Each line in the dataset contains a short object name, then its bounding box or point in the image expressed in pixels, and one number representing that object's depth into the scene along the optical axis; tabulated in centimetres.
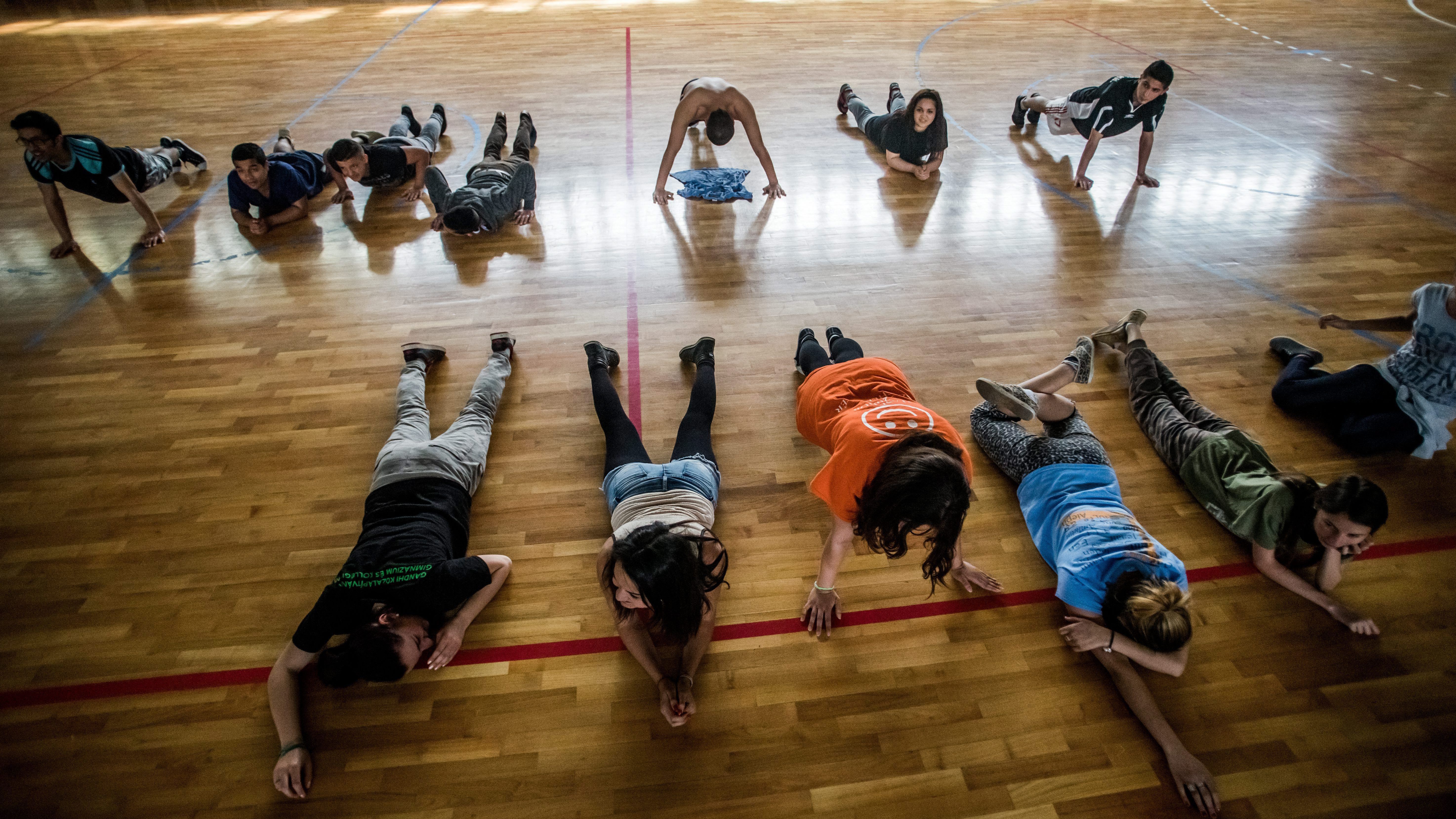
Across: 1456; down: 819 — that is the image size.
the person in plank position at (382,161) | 520
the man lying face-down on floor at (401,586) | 222
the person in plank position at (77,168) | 447
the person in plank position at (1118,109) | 511
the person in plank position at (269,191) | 499
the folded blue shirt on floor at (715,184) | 549
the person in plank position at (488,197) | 483
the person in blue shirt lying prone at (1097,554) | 220
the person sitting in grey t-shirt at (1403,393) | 304
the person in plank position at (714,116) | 526
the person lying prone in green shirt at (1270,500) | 238
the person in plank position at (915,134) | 541
